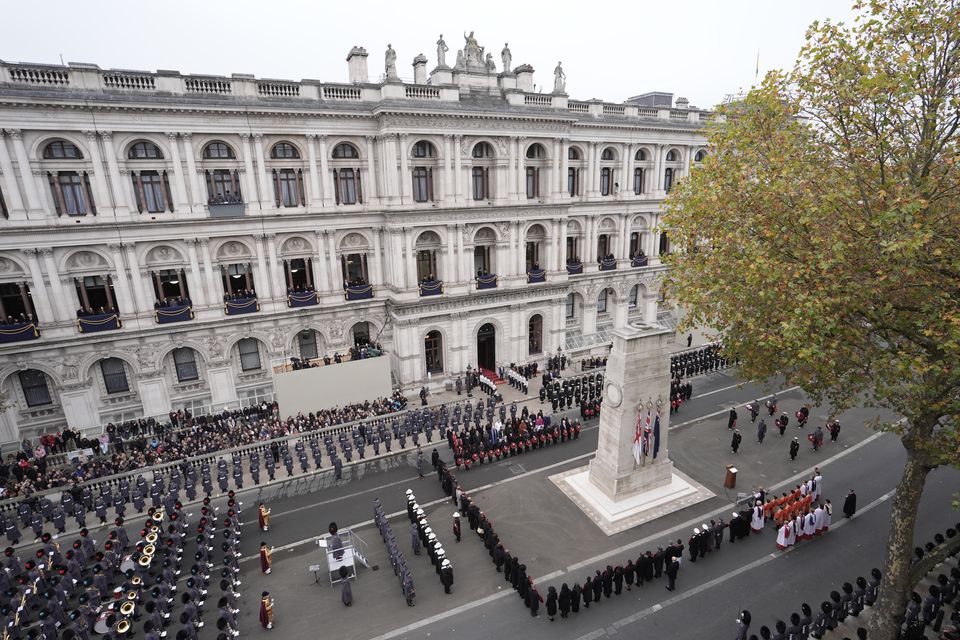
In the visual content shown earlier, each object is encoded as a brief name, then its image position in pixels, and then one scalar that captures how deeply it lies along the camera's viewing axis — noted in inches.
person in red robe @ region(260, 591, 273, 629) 569.0
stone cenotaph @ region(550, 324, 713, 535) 739.4
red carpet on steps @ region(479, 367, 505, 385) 1359.0
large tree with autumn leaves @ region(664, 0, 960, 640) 419.8
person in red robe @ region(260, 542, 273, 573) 667.8
